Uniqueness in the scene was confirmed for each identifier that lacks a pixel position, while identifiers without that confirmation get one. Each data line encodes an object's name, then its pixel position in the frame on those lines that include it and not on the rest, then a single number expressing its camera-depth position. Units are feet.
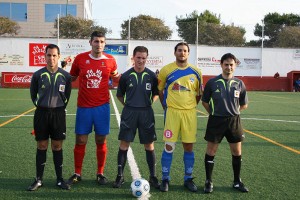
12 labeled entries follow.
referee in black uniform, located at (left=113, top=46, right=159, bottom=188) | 14.74
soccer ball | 13.26
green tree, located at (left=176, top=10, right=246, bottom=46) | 101.96
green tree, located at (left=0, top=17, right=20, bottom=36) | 122.21
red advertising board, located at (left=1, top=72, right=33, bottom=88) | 82.94
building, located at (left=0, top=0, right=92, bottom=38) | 149.59
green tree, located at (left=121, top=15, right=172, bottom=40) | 101.81
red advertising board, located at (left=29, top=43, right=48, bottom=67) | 95.96
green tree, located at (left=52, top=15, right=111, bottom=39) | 110.32
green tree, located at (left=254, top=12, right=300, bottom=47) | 104.12
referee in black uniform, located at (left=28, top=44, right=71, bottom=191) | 13.98
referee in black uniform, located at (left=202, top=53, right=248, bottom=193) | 14.35
